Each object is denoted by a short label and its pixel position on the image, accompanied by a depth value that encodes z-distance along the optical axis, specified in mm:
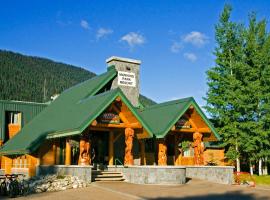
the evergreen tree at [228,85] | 32688
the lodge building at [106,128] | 23688
